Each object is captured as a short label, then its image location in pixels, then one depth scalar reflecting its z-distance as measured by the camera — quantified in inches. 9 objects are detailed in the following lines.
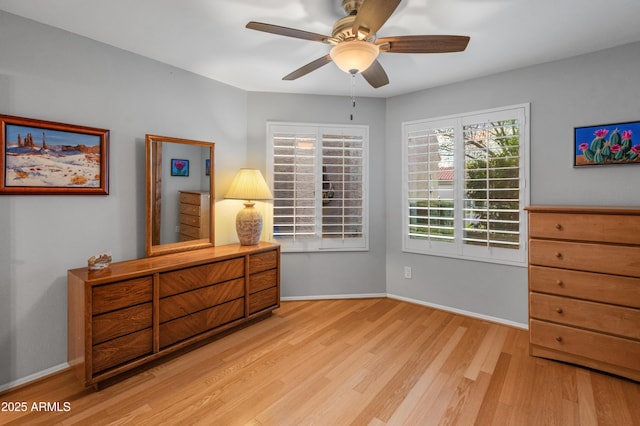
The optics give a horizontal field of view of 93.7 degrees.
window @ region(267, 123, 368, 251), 136.7
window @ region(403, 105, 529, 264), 111.8
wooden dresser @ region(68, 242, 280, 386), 75.4
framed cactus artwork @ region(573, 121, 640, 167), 91.9
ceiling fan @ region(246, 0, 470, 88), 62.5
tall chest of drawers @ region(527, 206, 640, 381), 80.2
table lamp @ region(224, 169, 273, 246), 119.0
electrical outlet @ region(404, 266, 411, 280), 139.5
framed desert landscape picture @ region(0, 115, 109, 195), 76.4
